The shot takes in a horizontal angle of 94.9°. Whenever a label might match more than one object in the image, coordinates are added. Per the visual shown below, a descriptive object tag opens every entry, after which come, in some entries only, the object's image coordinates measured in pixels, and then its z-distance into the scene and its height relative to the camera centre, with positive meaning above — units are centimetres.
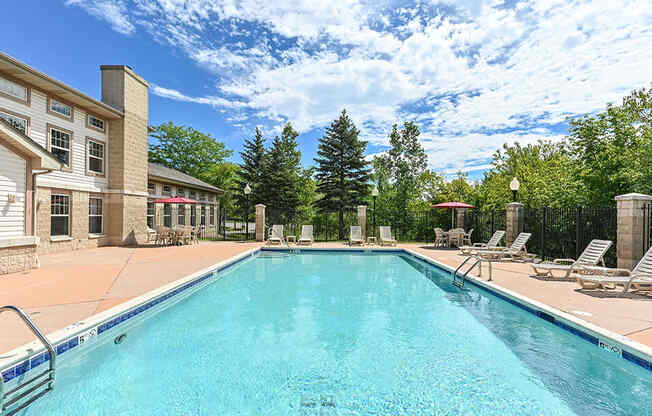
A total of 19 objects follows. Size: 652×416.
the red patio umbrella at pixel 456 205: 1406 +50
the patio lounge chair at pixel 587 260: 709 -106
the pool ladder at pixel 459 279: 732 -166
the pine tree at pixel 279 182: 2377 +257
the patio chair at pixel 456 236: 1426 -98
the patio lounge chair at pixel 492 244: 1147 -109
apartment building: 734 +167
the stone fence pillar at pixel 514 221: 1188 -19
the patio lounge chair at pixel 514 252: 995 -122
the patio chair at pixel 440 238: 1458 -109
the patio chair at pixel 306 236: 1517 -111
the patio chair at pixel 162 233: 1408 -93
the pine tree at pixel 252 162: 2572 +454
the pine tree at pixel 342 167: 2098 +337
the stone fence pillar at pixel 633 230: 721 -31
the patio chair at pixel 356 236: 1523 -109
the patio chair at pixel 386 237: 1493 -113
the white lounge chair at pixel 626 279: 557 -120
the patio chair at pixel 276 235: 1493 -109
